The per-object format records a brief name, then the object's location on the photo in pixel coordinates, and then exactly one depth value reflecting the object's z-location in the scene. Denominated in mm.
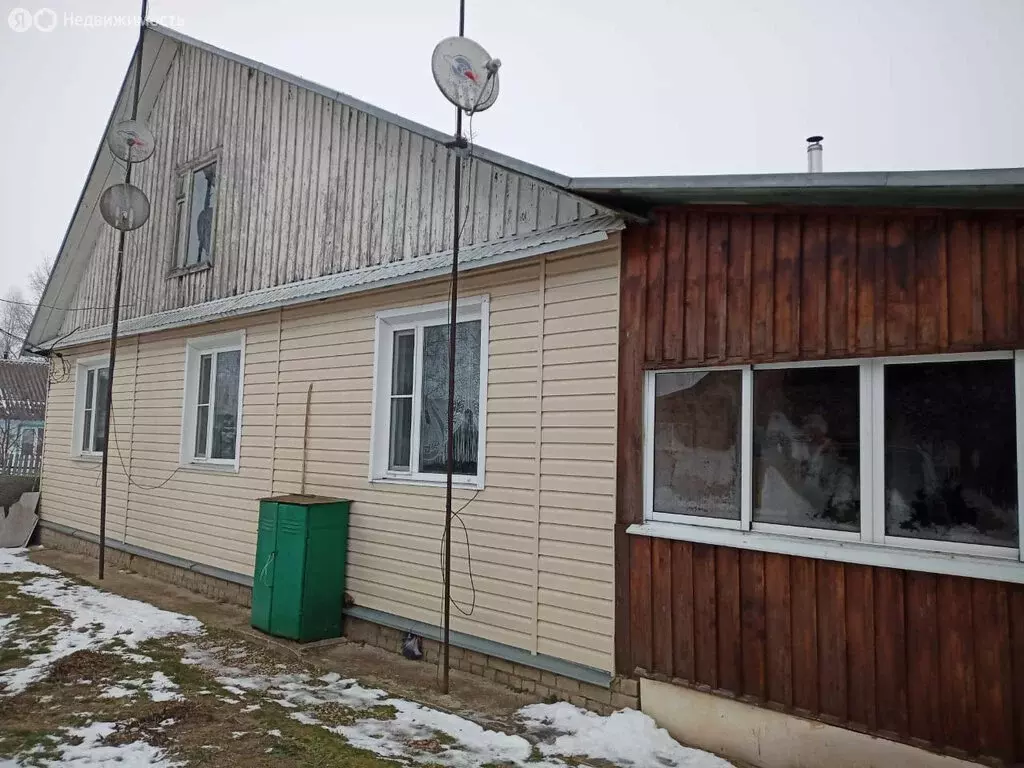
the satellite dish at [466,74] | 5340
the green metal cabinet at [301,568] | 6383
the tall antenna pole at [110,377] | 8980
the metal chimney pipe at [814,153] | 6930
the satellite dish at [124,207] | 9359
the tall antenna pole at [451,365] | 5102
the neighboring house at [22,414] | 23552
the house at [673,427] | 3525
